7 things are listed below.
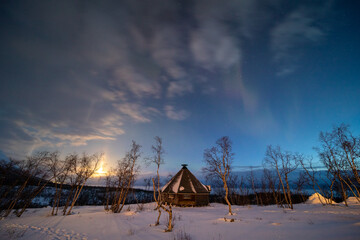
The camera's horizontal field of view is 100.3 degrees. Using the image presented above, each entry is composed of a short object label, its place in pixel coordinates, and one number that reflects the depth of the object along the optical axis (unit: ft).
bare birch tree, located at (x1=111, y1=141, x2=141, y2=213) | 81.76
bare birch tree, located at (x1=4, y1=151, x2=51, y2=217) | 77.61
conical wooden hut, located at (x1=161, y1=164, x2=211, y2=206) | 103.40
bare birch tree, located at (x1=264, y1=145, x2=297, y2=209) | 90.84
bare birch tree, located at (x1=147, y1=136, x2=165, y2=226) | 75.12
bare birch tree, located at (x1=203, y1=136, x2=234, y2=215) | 65.67
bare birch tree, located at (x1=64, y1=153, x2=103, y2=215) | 80.18
